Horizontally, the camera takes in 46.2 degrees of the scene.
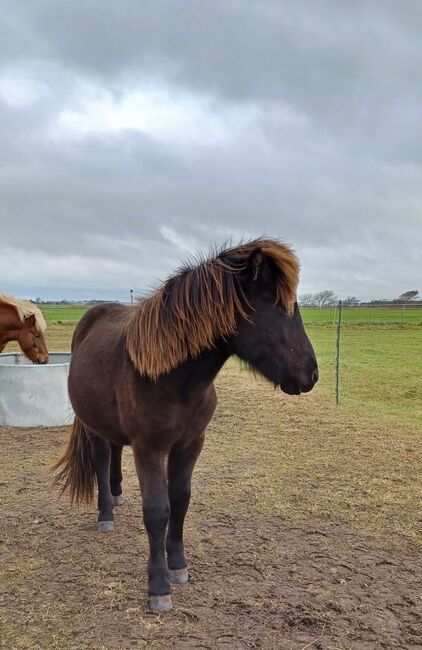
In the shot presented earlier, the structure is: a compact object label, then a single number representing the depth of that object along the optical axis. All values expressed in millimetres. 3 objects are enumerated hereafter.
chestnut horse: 7180
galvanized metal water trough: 6594
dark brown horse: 2531
